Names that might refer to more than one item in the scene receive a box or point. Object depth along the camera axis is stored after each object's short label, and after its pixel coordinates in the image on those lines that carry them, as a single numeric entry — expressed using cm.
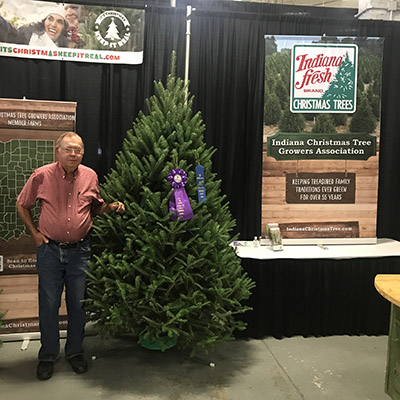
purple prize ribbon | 299
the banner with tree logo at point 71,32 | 360
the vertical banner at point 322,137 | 411
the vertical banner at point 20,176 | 362
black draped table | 374
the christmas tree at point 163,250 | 299
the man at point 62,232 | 306
